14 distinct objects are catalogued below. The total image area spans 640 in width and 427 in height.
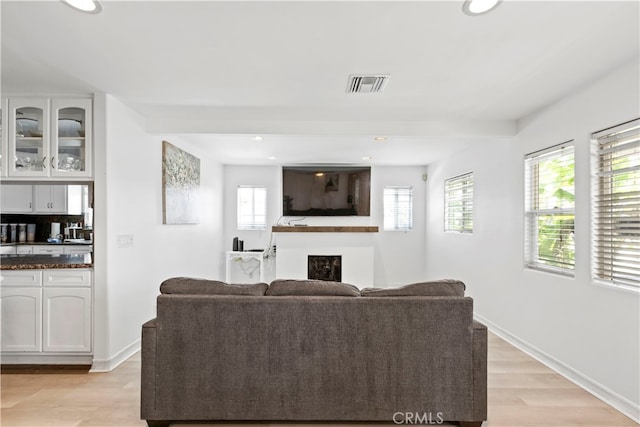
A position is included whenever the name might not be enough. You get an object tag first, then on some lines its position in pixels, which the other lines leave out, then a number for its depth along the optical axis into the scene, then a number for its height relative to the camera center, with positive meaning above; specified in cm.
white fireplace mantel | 620 -57
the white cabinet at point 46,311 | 328 -85
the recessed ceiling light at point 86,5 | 190 +105
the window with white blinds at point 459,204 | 534 +15
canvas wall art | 439 +34
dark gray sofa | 229 -89
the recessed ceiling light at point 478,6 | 187 +103
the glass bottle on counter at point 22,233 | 460 -25
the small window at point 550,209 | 331 +5
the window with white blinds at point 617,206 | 256 +6
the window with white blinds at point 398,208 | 728 +11
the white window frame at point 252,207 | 723 +12
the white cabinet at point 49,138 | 331 +65
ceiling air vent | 283 +100
